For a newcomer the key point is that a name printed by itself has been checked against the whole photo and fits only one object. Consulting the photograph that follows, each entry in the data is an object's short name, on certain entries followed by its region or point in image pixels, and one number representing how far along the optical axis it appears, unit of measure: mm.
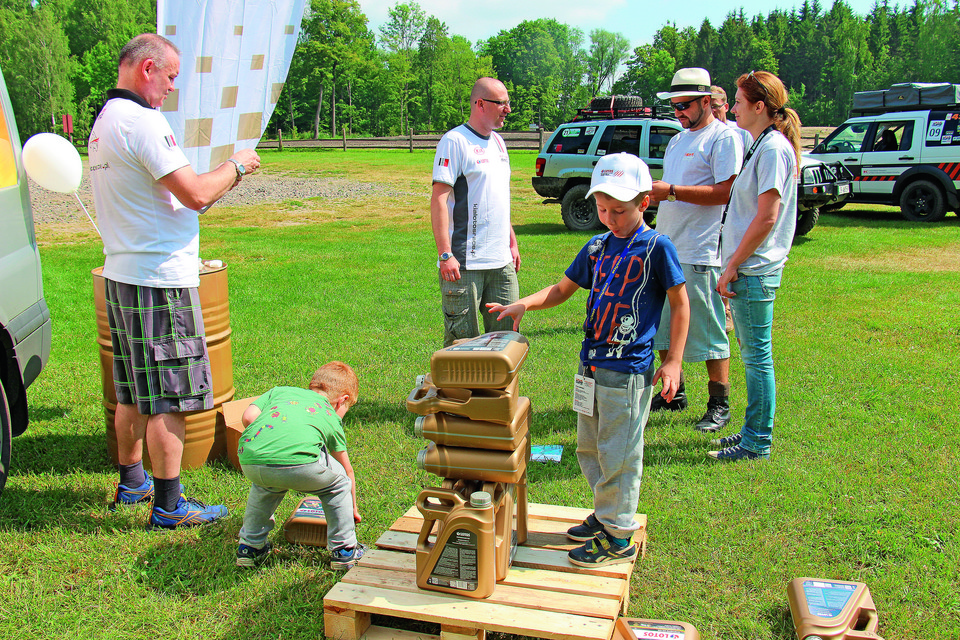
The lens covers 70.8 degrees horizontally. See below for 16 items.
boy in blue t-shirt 2611
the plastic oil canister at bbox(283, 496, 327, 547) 3104
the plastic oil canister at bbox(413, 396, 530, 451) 2420
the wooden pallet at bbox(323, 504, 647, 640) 2295
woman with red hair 3662
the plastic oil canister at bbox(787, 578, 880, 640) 2373
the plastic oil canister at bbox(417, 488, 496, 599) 2359
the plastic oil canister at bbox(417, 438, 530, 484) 2432
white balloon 3758
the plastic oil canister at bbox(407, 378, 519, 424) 2381
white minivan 3461
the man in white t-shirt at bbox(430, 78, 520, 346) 4035
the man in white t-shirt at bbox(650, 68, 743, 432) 4141
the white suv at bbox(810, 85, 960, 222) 12867
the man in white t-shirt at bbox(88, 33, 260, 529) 3000
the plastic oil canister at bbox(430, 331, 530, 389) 2344
